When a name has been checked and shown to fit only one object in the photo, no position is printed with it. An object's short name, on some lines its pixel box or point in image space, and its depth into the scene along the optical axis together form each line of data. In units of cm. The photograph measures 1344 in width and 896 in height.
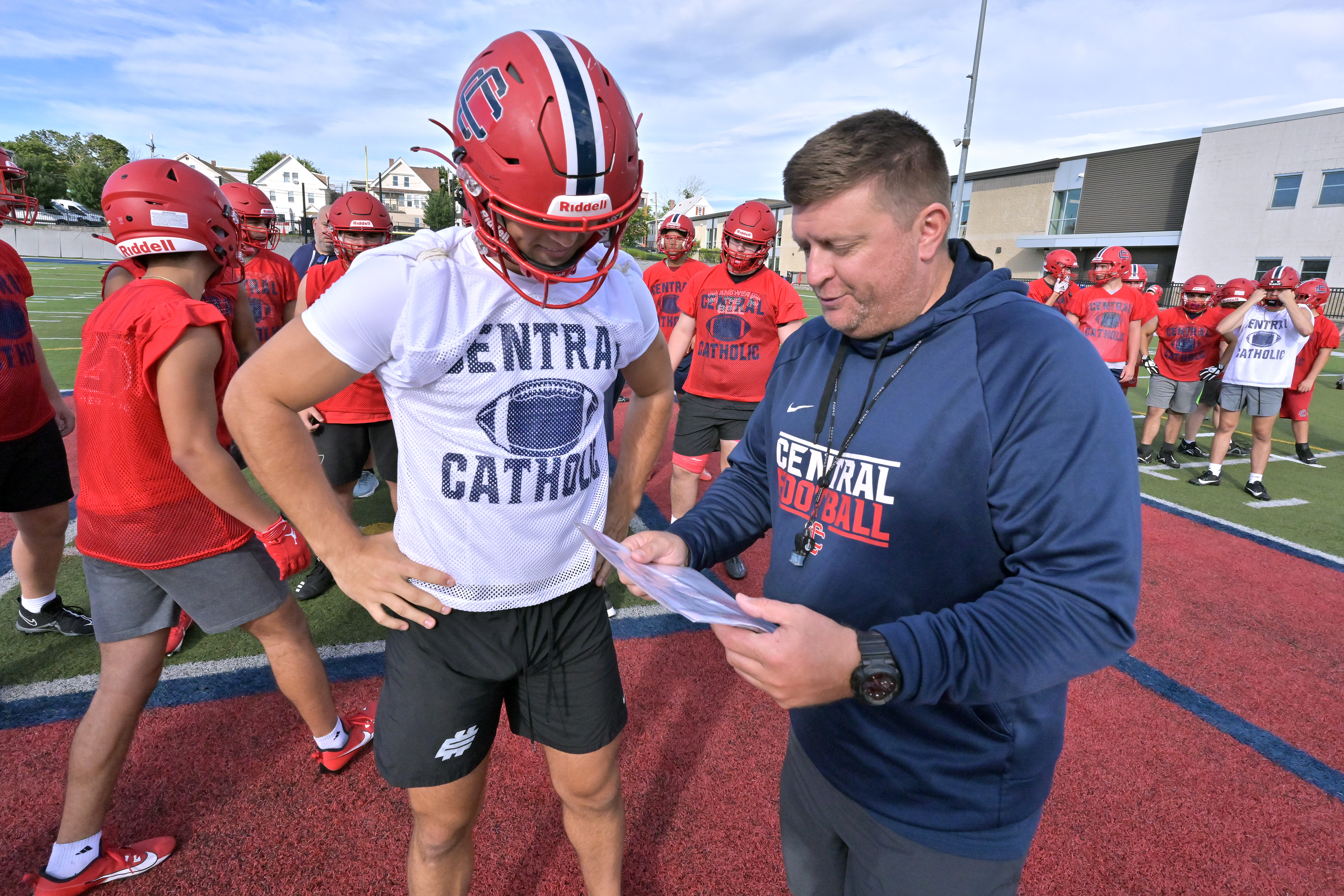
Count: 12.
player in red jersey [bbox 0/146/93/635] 341
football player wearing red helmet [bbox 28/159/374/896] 226
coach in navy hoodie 121
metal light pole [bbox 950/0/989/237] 1927
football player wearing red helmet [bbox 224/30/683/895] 155
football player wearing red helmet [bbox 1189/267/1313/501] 748
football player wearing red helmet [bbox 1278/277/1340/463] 798
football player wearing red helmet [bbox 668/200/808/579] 506
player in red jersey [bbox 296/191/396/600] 423
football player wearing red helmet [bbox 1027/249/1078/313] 887
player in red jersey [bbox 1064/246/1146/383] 824
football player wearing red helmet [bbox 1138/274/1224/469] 852
